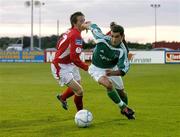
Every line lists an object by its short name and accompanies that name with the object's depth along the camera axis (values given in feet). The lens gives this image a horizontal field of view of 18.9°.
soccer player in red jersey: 40.81
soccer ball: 37.88
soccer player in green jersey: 39.47
